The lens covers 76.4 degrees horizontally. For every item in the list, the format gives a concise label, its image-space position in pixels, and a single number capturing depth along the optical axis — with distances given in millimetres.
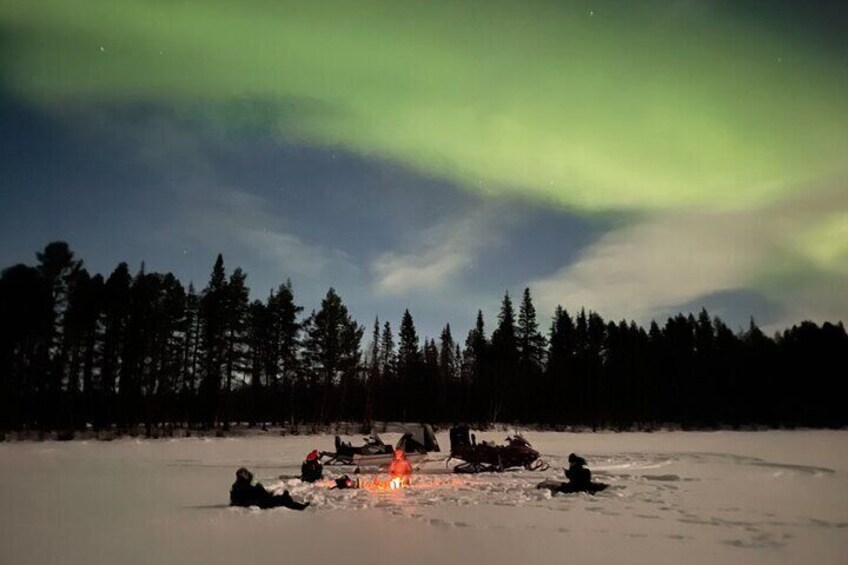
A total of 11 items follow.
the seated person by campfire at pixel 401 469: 17609
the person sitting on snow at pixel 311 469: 17984
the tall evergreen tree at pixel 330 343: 59250
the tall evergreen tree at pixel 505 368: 76750
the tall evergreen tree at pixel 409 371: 78625
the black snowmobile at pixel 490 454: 21844
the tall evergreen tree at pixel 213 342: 52562
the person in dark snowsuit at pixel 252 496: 13000
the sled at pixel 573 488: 15742
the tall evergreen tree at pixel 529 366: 77438
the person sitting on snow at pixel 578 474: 15820
